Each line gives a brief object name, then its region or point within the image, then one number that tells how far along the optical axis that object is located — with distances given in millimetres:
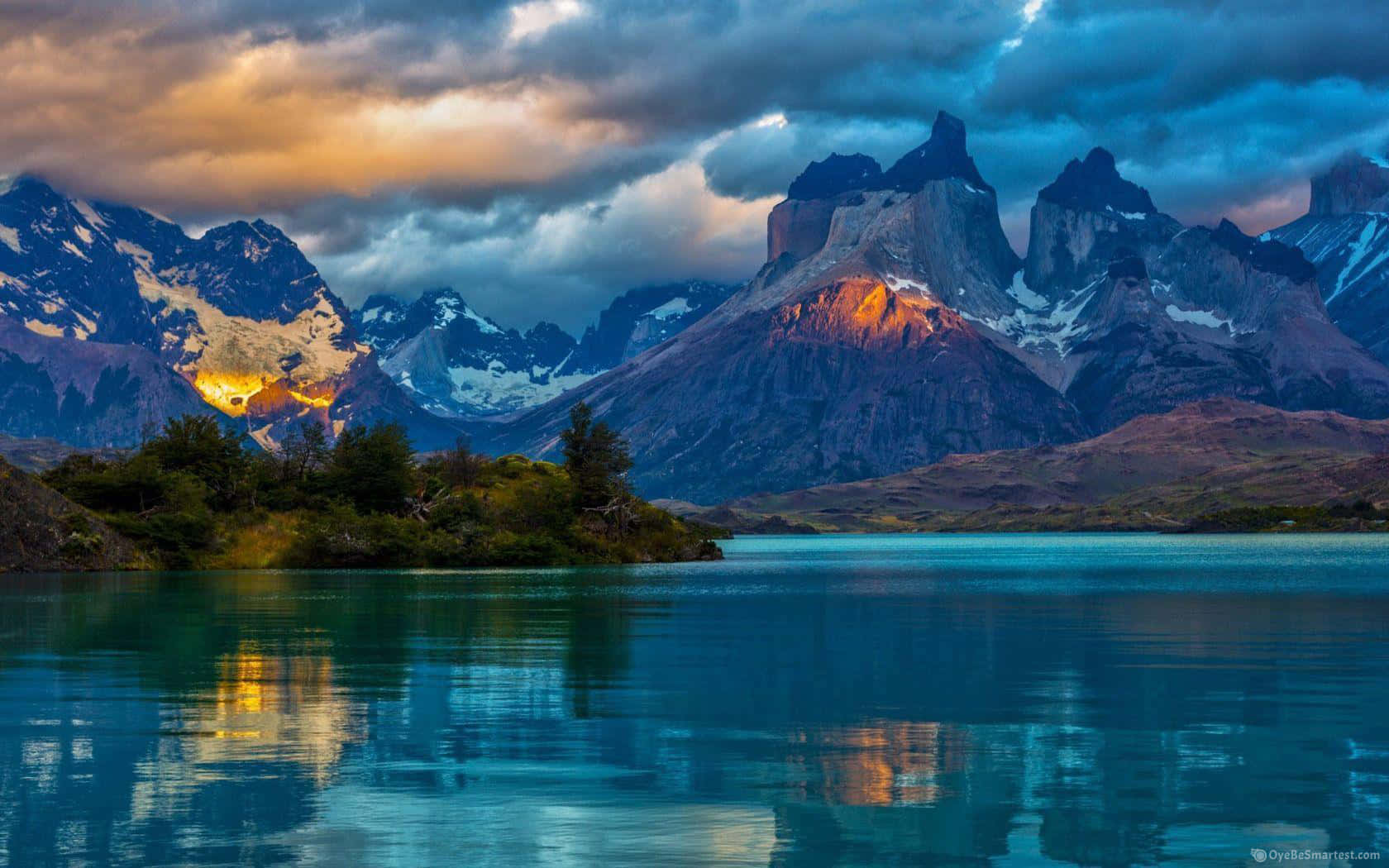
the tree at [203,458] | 165875
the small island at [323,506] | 150875
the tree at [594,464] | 183500
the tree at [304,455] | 172500
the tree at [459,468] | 181875
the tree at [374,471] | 169375
